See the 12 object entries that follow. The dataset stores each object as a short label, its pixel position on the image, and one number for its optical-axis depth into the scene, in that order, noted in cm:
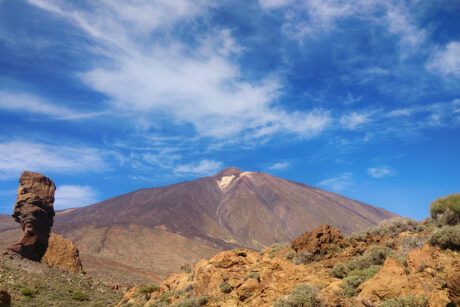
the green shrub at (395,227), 1265
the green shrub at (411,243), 919
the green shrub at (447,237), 788
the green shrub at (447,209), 1105
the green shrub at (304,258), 1128
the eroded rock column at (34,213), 3145
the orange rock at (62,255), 3253
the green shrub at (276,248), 1394
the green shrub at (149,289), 1806
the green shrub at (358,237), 1296
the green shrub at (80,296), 2472
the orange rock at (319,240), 1169
